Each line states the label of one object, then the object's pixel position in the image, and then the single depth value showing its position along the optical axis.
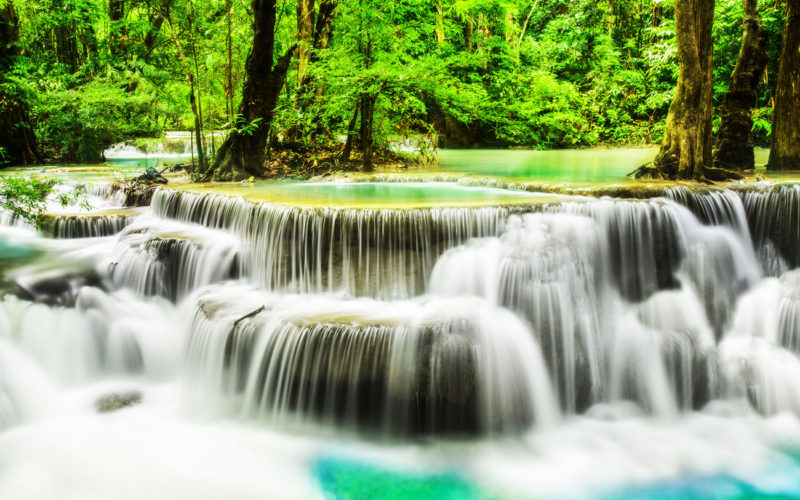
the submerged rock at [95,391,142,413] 5.48
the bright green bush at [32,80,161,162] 13.34
